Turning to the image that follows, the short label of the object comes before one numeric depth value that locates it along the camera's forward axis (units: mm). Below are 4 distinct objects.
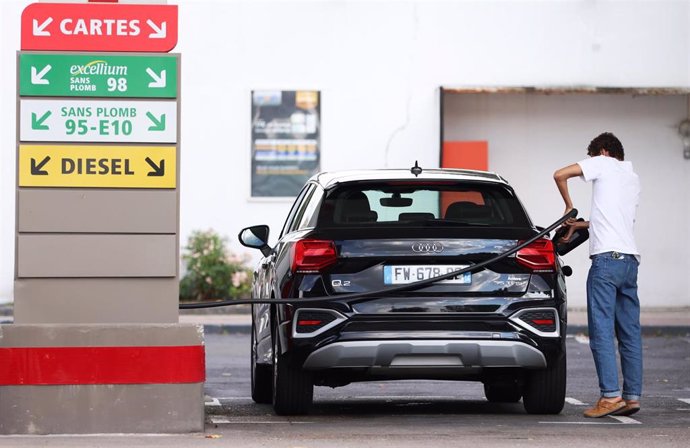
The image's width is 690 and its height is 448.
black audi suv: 19328
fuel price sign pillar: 17906
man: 20969
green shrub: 43937
